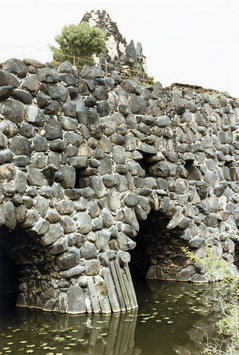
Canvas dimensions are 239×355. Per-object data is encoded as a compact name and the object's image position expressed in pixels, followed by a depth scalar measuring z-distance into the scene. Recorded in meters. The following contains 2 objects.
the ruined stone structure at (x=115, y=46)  22.06
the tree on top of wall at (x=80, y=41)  21.41
